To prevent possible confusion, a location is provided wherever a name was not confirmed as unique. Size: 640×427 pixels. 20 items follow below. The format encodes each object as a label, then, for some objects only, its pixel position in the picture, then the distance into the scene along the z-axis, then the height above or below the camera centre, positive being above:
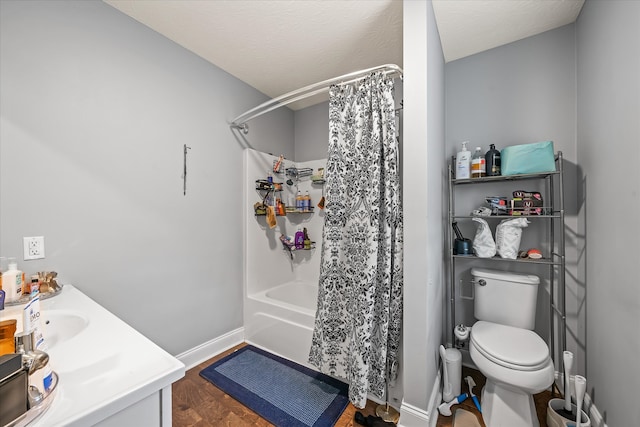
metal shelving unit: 1.63 -0.26
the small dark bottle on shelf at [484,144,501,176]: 1.79 +0.37
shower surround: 2.02 -0.65
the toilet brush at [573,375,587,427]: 1.21 -0.89
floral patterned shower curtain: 1.46 -0.20
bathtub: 1.94 -0.93
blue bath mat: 1.50 -1.20
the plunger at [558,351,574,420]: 1.38 -0.99
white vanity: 0.54 -0.42
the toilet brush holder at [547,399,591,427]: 1.30 -1.11
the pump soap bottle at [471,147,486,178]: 1.83 +0.34
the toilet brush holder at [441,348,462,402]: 1.61 -1.06
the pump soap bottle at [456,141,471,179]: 1.89 +0.37
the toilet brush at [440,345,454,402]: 1.60 -1.12
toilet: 1.29 -0.76
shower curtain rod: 1.51 +0.86
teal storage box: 1.61 +0.36
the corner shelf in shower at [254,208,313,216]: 2.81 +0.02
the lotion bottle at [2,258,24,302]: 1.06 -0.30
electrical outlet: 1.29 -0.17
